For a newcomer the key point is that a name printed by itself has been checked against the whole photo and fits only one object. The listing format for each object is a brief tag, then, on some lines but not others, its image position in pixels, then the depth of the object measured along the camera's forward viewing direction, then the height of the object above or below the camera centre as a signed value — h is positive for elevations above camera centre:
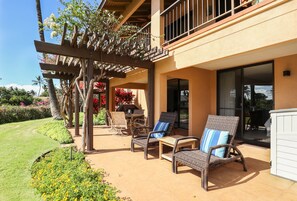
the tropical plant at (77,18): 6.39 +2.88
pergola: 5.35 +1.59
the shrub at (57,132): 7.40 -1.43
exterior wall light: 5.67 +0.83
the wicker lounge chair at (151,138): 5.34 -1.14
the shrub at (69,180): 3.08 -1.52
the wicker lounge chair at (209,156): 3.50 -1.17
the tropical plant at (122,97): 15.73 +0.36
